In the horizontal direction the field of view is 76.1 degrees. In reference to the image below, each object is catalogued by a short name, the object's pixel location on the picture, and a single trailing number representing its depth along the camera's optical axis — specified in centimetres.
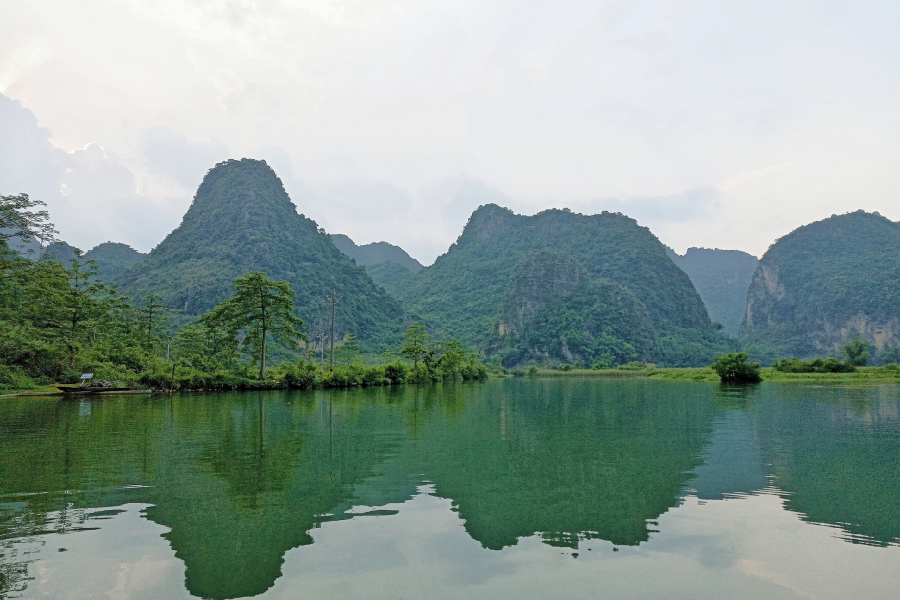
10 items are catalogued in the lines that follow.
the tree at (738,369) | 4135
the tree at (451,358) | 5072
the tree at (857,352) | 5441
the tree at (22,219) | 3091
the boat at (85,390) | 2647
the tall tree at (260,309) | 3238
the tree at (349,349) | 5372
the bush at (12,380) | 2614
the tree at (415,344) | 4588
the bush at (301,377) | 3312
